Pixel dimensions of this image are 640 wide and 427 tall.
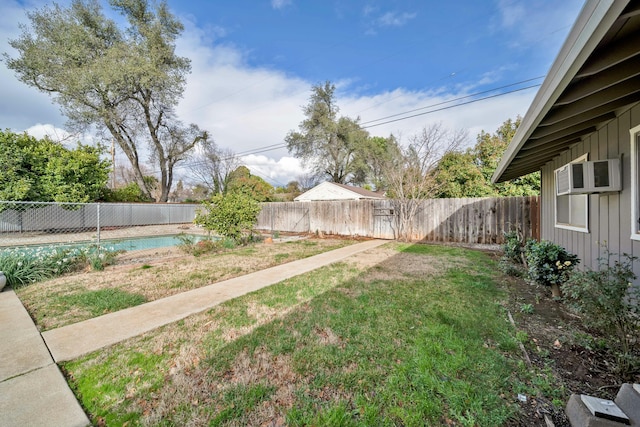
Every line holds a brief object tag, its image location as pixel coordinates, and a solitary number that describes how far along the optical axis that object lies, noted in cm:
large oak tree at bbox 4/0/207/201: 1505
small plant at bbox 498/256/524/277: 489
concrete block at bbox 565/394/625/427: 137
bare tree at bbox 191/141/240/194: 2402
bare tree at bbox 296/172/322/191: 2768
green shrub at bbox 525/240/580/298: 362
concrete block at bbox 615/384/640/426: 136
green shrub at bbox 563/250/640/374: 201
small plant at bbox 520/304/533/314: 323
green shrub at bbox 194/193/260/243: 840
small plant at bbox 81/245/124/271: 543
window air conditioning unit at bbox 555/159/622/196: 294
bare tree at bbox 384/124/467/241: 952
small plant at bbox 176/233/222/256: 733
